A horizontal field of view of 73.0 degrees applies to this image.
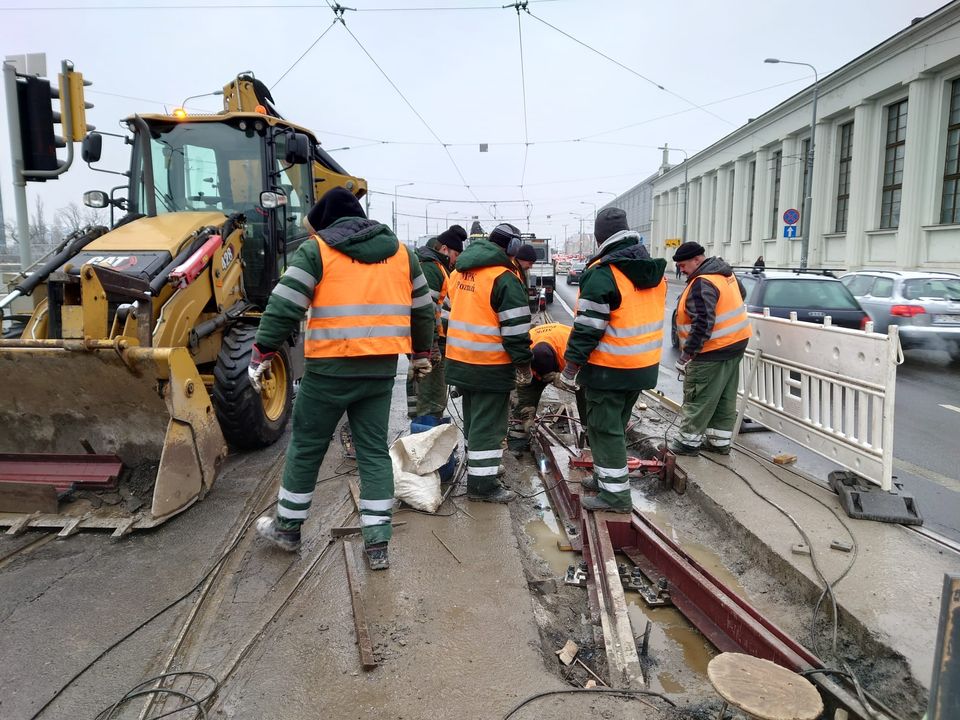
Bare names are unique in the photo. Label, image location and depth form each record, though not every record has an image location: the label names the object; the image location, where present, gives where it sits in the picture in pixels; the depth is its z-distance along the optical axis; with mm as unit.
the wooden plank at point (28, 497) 4074
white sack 4324
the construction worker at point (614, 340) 4039
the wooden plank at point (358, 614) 2654
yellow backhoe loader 4109
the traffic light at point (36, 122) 4973
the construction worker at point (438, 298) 5707
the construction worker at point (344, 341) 3418
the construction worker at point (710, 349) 5141
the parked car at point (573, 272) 34988
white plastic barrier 4074
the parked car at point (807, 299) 9703
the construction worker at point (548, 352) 5215
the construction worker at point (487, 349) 4367
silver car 10344
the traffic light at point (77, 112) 4996
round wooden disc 2150
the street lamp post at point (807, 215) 25344
